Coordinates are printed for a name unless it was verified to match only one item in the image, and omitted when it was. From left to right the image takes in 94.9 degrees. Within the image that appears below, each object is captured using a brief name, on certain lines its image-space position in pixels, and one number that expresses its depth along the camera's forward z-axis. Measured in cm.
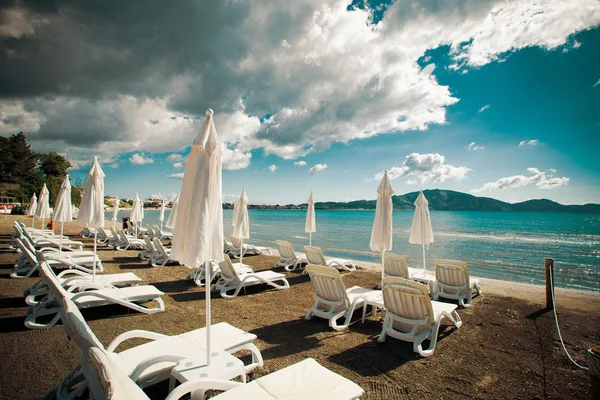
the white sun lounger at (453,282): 660
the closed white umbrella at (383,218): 669
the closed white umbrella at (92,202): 684
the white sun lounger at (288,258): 1072
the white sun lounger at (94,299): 496
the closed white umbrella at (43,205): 1278
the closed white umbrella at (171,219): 1245
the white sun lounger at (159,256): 1088
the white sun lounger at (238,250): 1394
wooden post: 641
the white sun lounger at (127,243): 1440
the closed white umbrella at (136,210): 1673
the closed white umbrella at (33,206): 1787
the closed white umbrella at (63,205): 922
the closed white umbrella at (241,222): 946
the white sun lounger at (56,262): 763
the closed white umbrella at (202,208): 292
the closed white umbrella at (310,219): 1208
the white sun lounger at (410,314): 430
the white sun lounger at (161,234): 1817
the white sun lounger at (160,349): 268
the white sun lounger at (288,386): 225
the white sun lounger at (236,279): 733
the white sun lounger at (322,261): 926
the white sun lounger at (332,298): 527
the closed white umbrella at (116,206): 2043
